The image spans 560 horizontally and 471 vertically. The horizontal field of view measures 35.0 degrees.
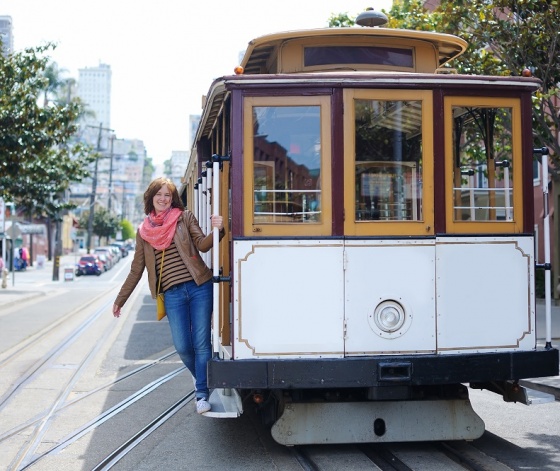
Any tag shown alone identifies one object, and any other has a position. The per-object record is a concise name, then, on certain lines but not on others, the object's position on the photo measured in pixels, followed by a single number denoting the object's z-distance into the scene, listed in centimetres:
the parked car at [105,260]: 5891
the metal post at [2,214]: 2870
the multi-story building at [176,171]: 18619
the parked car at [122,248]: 8975
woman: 683
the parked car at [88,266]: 5388
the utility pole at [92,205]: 7135
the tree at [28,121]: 2352
